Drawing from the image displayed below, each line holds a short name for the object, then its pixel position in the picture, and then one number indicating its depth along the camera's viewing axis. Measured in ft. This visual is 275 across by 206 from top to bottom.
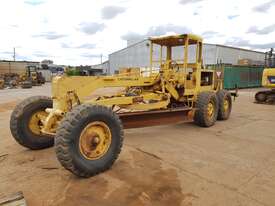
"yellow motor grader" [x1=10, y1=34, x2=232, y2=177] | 10.05
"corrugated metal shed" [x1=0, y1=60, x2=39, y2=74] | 114.55
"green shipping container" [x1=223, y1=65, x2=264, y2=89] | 57.47
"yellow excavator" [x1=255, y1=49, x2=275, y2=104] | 34.64
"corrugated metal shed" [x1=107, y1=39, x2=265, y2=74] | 71.72
